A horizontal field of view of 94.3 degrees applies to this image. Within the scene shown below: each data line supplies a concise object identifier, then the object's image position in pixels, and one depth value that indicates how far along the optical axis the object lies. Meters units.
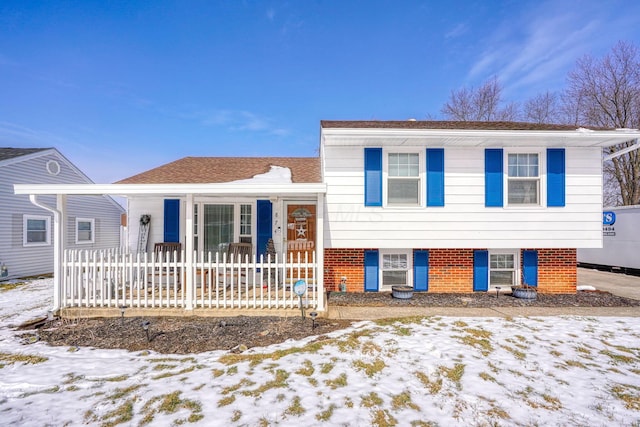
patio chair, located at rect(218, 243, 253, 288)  7.49
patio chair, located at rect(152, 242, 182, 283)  7.69
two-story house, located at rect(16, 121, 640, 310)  6.69
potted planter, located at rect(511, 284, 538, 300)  6.74
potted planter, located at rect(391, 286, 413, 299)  6.66
